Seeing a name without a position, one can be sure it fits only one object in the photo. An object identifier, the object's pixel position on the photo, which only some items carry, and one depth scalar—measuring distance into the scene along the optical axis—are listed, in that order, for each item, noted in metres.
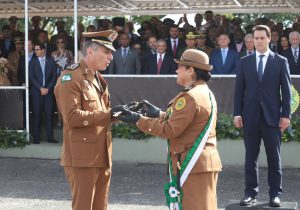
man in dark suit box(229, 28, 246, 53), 12.09
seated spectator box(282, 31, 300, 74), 11.30
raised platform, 7.09
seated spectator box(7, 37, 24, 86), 12.54
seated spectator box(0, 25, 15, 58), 13.55
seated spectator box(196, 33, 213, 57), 12.27
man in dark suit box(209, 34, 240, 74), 11.36
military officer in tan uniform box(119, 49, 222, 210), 5.10
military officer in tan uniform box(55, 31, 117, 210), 5.29
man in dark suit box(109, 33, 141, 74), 11.93
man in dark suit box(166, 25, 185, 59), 12.28
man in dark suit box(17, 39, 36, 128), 12.38
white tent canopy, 15.34
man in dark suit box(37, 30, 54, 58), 12.96
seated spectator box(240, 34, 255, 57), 11.42
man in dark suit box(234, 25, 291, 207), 7.31
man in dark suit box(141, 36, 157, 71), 11.98
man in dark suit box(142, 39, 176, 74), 11.73
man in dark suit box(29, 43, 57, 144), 11.93
